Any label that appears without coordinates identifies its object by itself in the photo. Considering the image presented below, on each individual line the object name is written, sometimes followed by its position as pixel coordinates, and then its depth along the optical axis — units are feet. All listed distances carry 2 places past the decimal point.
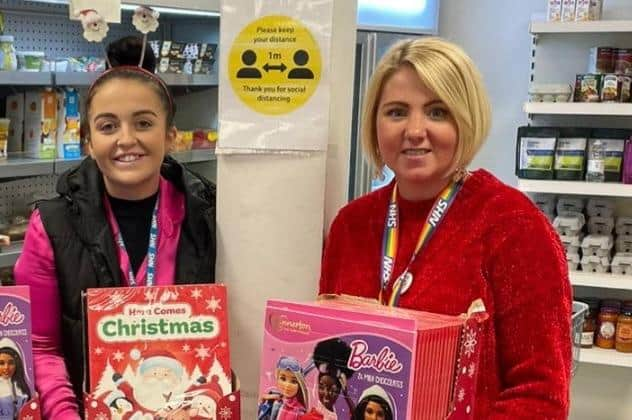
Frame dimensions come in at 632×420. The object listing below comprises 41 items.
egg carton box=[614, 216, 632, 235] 12.48
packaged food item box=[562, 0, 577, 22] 12.30
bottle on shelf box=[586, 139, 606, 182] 12.09
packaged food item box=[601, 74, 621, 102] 11.94
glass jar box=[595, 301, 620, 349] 12.42
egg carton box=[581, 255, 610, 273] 12.32
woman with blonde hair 4.31
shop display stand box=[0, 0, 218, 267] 10.91
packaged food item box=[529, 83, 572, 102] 12.43
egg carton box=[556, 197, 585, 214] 12.77
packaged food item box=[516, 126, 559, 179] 12.26
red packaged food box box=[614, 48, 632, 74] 12.15
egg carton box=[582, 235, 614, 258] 12.26
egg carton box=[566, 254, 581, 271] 12.46
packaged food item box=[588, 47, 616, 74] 12.28
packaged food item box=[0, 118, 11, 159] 11.00
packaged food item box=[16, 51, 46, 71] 10.99
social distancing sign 5.27
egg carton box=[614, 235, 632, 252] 12.50
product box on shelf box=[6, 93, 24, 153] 11.64
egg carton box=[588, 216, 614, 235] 12.59
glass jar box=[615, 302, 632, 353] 12.28
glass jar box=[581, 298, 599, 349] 12.44
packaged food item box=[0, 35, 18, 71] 10.67
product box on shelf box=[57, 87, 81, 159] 11.73
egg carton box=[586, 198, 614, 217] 12.62
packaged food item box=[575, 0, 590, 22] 12.22
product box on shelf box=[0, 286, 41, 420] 4.34
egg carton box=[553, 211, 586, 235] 12.42
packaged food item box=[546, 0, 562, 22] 12.41
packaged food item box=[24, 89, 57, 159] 11.53
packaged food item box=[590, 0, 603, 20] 12.25
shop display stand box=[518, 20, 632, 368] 11.96
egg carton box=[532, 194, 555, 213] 13.02
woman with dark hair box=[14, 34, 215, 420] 5.23
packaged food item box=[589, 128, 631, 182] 12.06
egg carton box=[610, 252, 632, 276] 12.23
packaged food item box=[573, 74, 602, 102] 12.07
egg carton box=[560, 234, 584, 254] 12.42
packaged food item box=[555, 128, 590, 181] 12.16
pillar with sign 5.30
